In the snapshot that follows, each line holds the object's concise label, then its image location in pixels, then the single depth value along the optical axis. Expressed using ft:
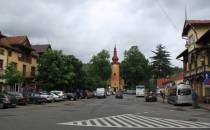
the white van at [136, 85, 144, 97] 160.86
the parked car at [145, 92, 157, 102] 106.74
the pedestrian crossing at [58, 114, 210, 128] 31.66
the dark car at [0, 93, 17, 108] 60.68
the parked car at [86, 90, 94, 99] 143.91
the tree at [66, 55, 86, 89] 144.69
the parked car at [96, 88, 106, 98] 145.53
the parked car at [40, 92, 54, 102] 86.43
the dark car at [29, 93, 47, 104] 82.72
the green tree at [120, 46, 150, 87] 220.38
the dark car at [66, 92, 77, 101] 114.25
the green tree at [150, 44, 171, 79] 185.65
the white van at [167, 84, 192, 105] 78.86
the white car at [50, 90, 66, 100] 101.91
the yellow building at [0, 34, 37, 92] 100.34
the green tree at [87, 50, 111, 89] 235.62
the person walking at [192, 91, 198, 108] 67.99
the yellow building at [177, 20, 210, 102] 82.73
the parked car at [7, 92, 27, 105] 72.17
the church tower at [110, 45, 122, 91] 277.87
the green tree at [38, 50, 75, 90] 115.98
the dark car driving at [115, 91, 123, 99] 142.49
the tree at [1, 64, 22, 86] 86.94
